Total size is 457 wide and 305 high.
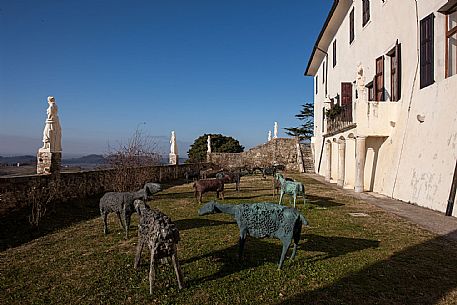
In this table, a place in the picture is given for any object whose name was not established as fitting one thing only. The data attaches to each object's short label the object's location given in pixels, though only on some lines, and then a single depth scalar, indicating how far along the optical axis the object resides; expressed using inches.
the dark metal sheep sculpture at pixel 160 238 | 154.0
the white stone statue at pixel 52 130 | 422.9
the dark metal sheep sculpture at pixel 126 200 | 249.0
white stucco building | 380.5
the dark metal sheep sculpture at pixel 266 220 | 180.4
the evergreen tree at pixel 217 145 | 1975.9
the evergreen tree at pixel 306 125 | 2005.4
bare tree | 525.3
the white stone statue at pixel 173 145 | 943.7
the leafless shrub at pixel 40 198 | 324.0
